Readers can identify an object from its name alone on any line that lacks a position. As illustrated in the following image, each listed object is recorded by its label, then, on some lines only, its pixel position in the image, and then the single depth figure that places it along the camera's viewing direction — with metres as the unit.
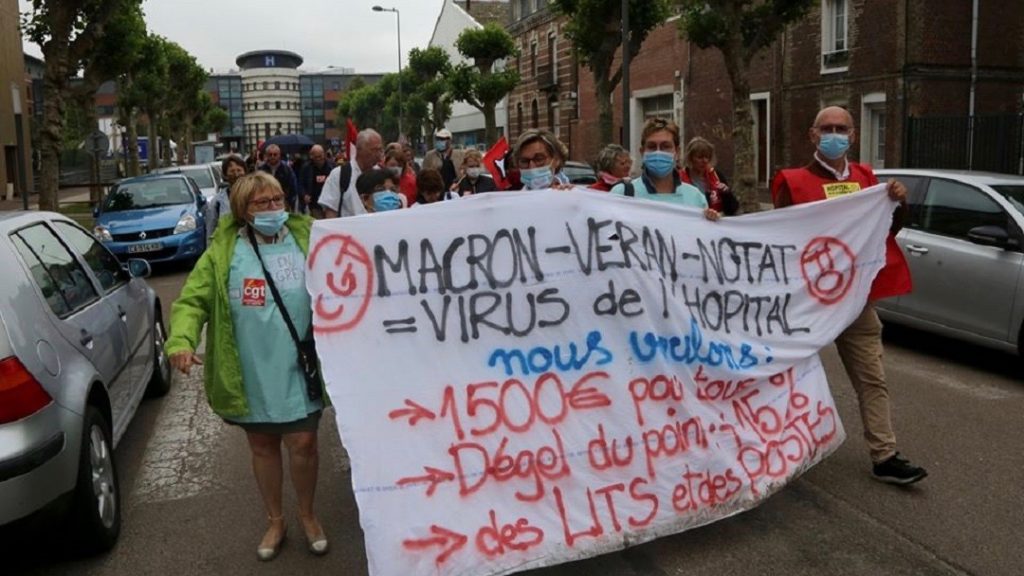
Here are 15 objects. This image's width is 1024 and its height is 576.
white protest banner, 3.71
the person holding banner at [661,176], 4.90
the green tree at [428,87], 66.31
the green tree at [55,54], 20.59
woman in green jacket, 3.96
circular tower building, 163.12
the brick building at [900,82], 20.95
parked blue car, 14.67
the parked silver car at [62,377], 3.70
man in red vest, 4.89
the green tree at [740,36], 19.17
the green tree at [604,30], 27.56
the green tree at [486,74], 48.28
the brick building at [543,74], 49.19
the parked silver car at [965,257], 7.20
